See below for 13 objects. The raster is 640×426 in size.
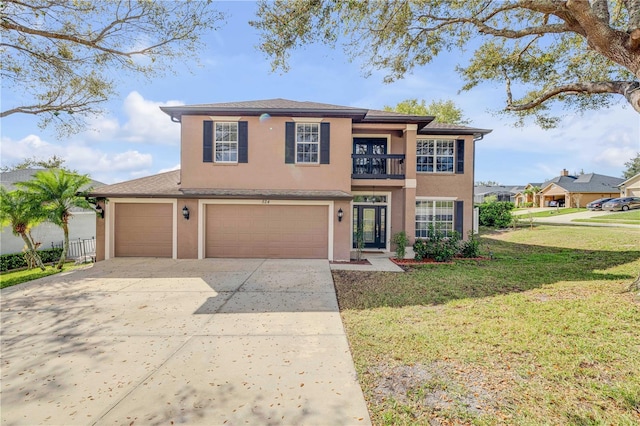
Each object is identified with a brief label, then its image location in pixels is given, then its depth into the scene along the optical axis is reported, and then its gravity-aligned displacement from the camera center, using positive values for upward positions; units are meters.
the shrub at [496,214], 21.20 -0.22
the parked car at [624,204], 29.06 +0.88
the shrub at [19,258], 12.70 -2.38
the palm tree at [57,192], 9.84 +0.58
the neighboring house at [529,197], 46.28 +2.61
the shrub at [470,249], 11.17 -1.48
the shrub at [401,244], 10.90 -1.26
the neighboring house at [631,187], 32.19 +2.93
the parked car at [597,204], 31.12 +0.91
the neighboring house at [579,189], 37.78 +3.17
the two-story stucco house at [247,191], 11.02 +0.73
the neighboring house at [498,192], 55.90 +3.95
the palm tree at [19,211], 9.88 -0.09
